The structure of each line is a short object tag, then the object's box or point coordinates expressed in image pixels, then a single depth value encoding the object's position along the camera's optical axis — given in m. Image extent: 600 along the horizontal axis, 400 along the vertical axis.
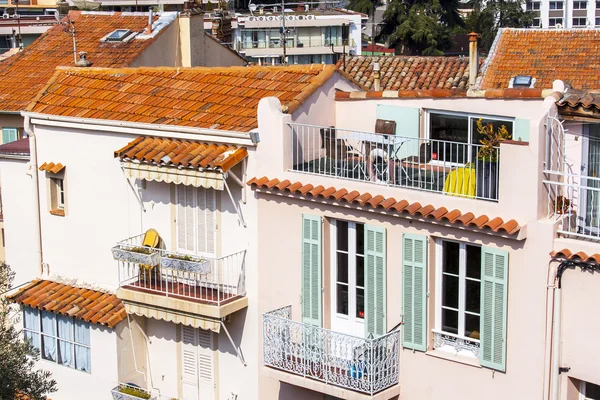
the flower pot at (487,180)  16.91
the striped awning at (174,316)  20.19
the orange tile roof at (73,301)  21.73
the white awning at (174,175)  19.67
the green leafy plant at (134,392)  21.69
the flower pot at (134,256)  20.81
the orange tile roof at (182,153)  19.59
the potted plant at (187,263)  19.97
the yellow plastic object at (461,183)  17.20
